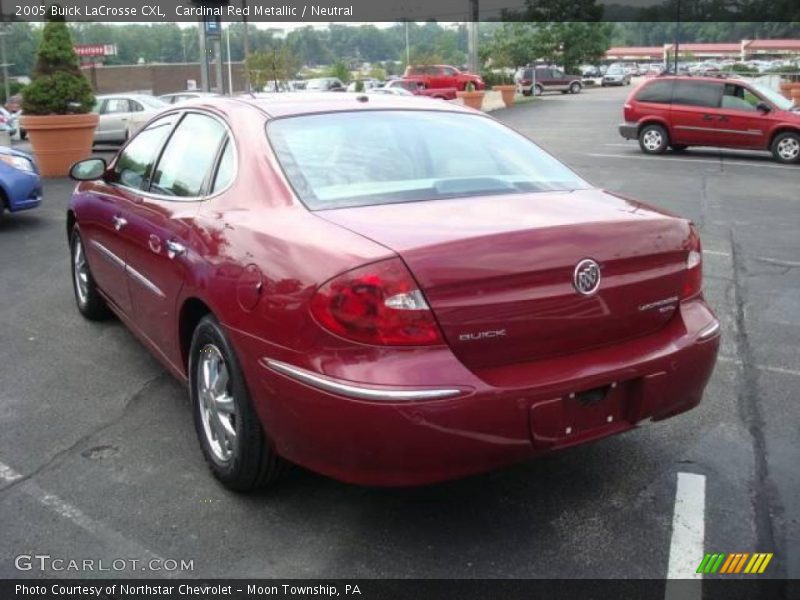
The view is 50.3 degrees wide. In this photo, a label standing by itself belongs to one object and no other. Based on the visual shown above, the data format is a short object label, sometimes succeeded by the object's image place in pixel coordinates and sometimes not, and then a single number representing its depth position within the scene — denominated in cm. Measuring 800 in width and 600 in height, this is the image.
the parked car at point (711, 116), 1666
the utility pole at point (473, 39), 3788
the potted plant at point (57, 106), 1387
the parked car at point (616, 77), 6294
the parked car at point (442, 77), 3650
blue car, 946
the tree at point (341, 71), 5027
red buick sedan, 279
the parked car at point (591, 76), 6448
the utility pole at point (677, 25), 4064
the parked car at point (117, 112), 2177
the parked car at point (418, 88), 3197
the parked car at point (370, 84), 4126
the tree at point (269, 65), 2741
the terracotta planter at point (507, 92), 3562
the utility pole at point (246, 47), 3048
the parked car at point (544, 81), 4872
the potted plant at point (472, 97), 2891
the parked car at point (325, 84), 3961
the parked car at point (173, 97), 2370
